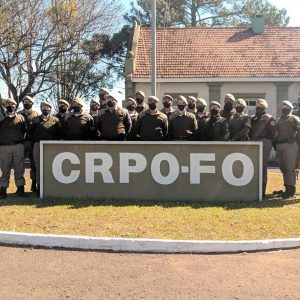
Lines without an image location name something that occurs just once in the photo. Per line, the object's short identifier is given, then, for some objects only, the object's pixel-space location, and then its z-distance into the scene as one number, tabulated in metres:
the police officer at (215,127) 9.73
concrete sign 9.15
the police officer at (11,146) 9.49
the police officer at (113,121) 9.47
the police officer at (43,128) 9.62
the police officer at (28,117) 9.87
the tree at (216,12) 40.51
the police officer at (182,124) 9.70
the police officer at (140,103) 10.73
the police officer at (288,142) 9.78
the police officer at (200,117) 9.90
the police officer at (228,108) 10.23
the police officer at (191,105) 10.41
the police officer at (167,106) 10.22
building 22.70
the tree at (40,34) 24.66
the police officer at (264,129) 9.85
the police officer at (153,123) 9.52
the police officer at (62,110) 10.02
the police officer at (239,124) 9.74
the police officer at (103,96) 10.73
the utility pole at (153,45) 16.70
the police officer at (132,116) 9.81
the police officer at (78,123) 9.59
